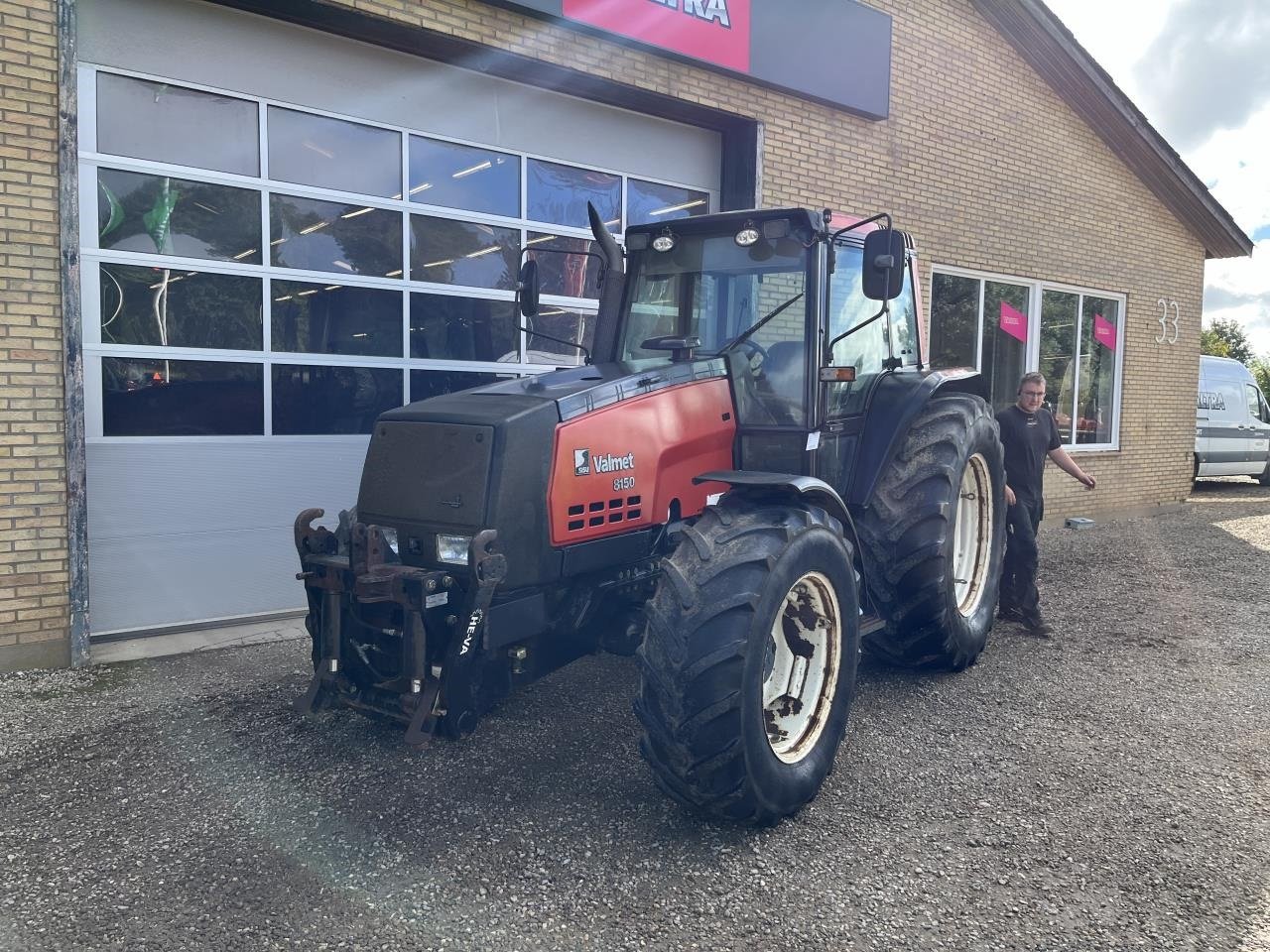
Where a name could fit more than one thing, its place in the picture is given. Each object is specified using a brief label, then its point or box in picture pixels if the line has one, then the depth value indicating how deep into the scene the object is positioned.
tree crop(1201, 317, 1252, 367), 47.81
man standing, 6.23
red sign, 7.20
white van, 15.78
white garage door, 5.80
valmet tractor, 3.23
